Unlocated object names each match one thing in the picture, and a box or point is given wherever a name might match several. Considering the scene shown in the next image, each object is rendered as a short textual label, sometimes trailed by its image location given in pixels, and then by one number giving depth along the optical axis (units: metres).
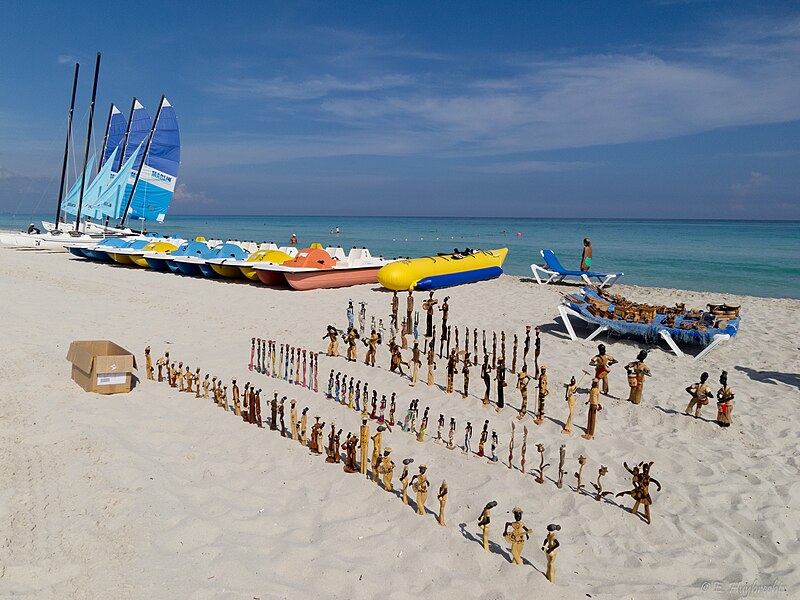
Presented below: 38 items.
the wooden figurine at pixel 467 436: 6.88
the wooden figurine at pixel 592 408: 7.50
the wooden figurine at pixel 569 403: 7.66
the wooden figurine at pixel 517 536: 4.82
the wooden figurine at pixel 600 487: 5.95
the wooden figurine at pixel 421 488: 5.49
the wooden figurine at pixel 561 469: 6.10
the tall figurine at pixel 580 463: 6.09
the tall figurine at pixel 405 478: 5.73
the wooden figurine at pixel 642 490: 5.59
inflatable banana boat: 19.02
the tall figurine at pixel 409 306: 11.95
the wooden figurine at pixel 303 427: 6.91
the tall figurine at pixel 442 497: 5.42
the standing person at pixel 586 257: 23.53
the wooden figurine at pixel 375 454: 6.20
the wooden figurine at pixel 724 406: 7.86
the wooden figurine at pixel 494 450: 6.70
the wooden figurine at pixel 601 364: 8.74
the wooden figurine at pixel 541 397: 7.90
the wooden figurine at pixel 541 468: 6.24
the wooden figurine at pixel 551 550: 4.67
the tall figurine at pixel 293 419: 7.06
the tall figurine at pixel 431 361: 9.32
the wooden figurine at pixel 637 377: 8.69
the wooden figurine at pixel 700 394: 8.03
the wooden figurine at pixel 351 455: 6.35
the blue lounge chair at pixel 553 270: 22.91
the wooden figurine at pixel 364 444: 6.16
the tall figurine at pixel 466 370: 8.84
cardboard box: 8.27
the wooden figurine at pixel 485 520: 4.96
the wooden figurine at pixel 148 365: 9.21
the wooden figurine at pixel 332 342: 10.70
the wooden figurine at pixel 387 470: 5.91
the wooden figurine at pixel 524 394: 8.02
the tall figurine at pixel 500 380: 8.37
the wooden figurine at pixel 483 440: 6.73
